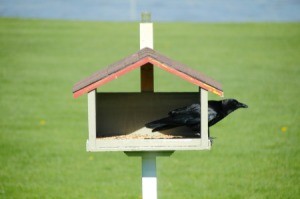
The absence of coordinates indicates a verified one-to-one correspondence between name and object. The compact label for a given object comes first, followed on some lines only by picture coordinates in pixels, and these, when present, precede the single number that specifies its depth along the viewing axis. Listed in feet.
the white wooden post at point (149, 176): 29.84
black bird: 30.40
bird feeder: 28.53
